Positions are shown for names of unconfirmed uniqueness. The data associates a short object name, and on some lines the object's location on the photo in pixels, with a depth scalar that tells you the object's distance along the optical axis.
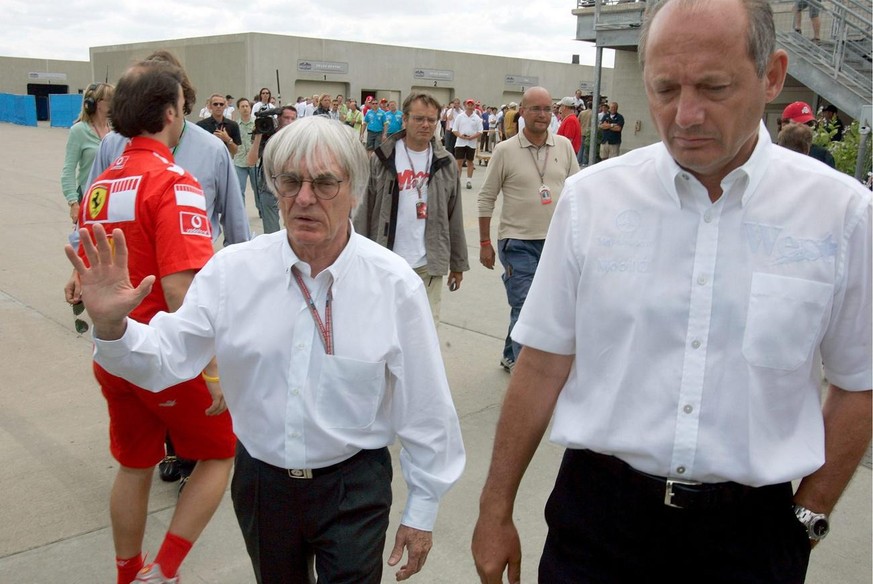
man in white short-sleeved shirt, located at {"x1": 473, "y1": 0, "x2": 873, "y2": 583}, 1.77
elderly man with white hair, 2.27
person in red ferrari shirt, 2.93
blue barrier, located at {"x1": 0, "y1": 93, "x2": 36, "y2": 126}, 42.62
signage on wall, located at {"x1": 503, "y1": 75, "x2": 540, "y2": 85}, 47.81
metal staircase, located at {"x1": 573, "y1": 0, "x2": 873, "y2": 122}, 15.55
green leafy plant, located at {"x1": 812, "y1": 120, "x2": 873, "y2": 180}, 9.81
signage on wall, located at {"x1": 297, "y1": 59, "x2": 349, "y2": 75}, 39.69
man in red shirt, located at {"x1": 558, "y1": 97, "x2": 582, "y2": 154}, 15.95
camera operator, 7.76
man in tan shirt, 5.64
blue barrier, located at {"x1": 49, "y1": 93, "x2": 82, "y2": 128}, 41.56
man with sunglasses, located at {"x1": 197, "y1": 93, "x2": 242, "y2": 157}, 8.88
